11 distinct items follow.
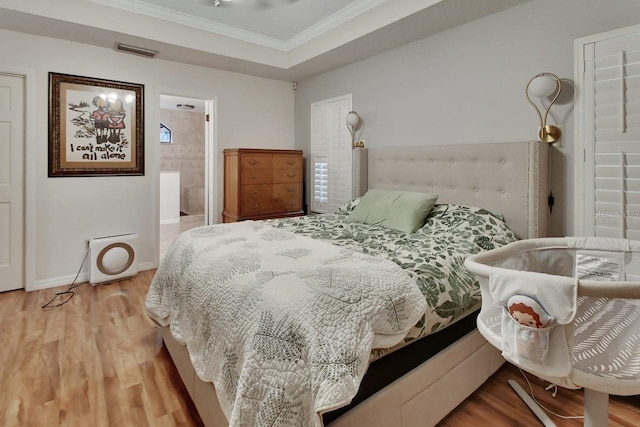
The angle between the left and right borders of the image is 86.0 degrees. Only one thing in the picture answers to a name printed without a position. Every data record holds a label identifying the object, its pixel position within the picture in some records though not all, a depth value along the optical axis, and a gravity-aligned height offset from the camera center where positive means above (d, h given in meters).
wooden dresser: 3.99 +0.32
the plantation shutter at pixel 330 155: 4.09 +0.69
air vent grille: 3.36 +1.61
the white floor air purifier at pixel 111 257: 3.40 -0.47
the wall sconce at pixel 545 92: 2.23 +0.78
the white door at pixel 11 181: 3.14 +0.28
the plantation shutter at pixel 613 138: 1.97 +0.43
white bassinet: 1.01 -0.39
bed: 1.34 -0.21
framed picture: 3.32 +0.86
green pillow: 2.58 +0.01
